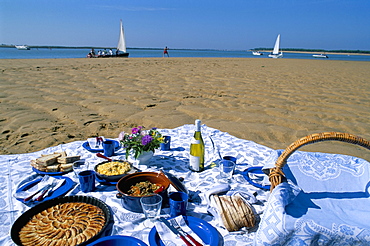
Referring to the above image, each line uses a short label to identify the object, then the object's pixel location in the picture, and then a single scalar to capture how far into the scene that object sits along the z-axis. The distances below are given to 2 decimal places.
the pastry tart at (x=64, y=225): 1.11
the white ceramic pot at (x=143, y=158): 1.92
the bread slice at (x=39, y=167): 1.82
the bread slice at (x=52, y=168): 1.81
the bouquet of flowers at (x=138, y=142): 1.84
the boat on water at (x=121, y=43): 32.13
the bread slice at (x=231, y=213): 1.25
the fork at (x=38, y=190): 1.43
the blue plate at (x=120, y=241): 1.07
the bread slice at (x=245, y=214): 1.26
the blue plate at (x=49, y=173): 1.78
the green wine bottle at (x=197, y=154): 1.90
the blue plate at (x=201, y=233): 1.13
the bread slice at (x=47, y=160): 1.81
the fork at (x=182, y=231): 1.09
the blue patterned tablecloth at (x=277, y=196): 1.02
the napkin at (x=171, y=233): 1.12
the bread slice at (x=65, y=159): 1.85
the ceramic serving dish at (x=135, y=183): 1.37
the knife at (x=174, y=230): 1.10
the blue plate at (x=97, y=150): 2.22
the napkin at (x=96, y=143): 2.28
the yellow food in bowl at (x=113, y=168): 1.70
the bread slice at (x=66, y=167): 1.81
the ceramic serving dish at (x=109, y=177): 1.64
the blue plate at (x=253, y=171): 1.67
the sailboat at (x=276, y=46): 46.98
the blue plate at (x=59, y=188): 1.50
